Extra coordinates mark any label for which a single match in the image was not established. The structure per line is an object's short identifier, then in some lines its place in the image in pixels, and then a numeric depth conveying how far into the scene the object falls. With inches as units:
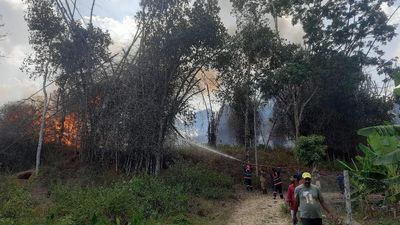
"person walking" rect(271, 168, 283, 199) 719.1
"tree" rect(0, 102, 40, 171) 890.7
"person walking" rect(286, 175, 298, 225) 417.4
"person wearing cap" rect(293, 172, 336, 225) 280.4
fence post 354.6
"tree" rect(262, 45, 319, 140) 866.8
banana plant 377.6
